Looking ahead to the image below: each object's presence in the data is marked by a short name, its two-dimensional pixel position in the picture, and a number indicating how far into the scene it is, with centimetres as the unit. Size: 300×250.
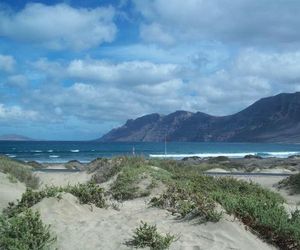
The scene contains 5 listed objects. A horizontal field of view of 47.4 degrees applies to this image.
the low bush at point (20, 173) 1182
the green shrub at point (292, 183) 1486
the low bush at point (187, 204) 585
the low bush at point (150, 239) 525
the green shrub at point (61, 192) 675
